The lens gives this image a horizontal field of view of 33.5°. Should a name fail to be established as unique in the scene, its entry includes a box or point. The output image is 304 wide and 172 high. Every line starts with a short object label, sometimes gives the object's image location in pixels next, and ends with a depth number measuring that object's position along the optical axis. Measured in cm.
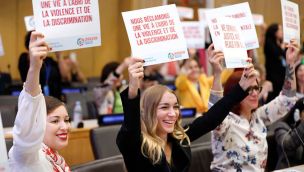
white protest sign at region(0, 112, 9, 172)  158
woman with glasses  298
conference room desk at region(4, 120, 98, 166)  460
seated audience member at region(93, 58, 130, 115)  540
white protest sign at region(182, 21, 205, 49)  671
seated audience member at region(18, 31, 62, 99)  558
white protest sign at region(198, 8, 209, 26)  795
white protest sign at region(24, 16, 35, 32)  575
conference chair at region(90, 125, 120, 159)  332
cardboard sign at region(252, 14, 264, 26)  609
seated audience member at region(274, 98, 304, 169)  350
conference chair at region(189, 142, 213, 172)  324
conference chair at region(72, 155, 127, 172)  246
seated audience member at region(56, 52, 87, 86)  816
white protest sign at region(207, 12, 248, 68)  272
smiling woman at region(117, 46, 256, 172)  227
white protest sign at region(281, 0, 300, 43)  323
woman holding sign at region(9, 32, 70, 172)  181
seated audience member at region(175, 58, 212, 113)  589
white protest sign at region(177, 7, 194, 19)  823
